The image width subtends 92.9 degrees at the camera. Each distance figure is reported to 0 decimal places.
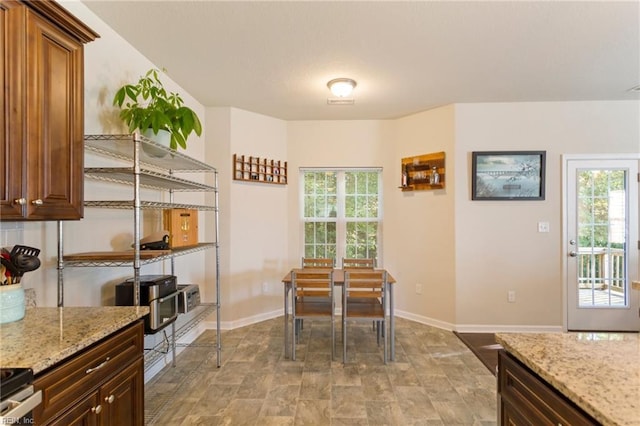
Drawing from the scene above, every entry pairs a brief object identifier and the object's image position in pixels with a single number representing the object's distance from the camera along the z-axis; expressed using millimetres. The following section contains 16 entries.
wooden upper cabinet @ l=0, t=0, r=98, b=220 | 1177
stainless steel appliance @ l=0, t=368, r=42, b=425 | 795
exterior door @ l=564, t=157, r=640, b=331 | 3375
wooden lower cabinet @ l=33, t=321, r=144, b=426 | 988
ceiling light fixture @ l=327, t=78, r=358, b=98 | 2793
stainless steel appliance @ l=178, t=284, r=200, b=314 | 2207
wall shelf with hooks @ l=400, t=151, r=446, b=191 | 3557
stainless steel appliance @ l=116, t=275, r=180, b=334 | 1878
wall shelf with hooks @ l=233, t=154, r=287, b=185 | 3598
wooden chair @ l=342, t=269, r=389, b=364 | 2676
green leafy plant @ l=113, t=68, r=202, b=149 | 1902
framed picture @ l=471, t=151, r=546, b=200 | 3396
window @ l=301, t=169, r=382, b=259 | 4164
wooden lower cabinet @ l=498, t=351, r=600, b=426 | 837
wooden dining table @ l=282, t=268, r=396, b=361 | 2715
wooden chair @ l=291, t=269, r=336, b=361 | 2699
